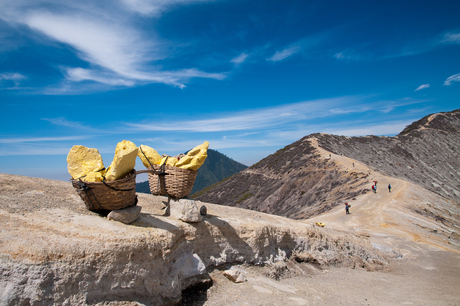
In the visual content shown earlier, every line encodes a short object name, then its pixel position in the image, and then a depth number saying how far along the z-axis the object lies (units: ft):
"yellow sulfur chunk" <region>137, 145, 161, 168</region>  21.12
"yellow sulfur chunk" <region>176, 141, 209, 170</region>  20.54
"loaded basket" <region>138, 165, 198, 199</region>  20.71
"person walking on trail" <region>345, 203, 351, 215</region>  75.15
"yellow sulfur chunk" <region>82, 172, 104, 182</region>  16.57
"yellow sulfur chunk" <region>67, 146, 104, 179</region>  17.48
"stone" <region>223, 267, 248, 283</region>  21.21
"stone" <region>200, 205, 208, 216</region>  23.50
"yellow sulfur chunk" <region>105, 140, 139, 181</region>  15.81
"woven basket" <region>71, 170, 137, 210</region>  16.16
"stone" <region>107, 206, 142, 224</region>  16.88
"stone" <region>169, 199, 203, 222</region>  20.90
